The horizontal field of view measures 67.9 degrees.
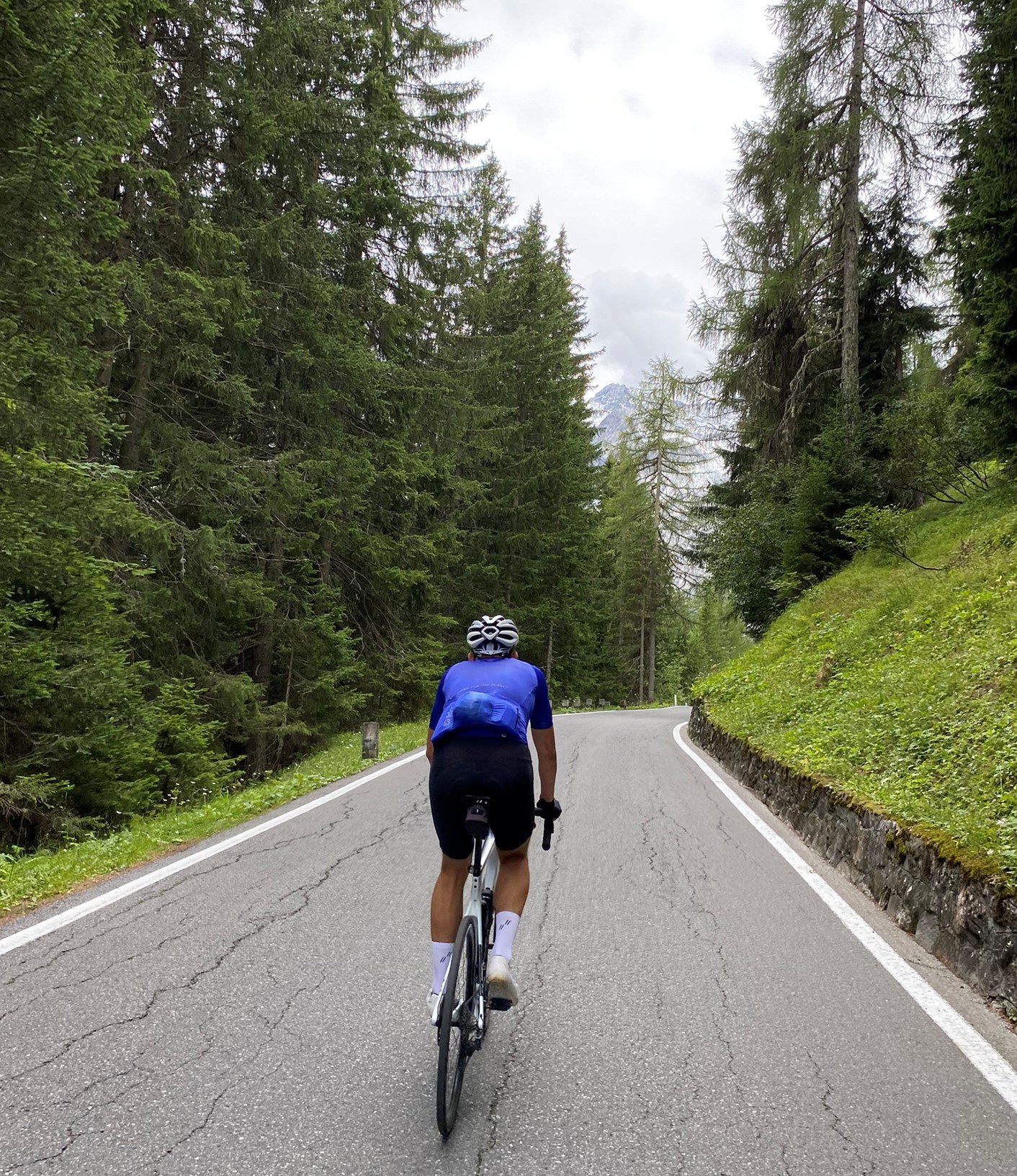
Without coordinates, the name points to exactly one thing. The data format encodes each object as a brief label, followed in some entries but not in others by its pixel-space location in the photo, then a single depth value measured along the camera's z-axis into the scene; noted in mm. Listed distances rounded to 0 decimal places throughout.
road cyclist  3107
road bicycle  2714
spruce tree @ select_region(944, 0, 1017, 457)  11250
